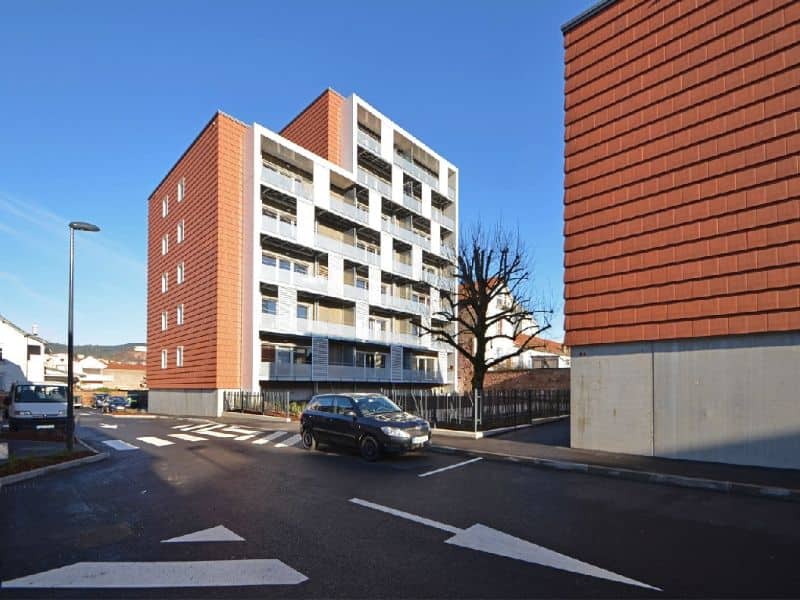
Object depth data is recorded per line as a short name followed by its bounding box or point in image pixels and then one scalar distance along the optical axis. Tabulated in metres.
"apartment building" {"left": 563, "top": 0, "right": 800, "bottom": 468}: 10.02
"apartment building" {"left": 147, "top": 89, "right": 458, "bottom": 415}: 29.47
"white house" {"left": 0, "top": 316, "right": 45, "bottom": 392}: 47.69
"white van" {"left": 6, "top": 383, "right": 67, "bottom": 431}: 17.30
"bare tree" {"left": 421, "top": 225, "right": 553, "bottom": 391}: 19.22
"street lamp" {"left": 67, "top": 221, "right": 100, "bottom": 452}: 13.21
